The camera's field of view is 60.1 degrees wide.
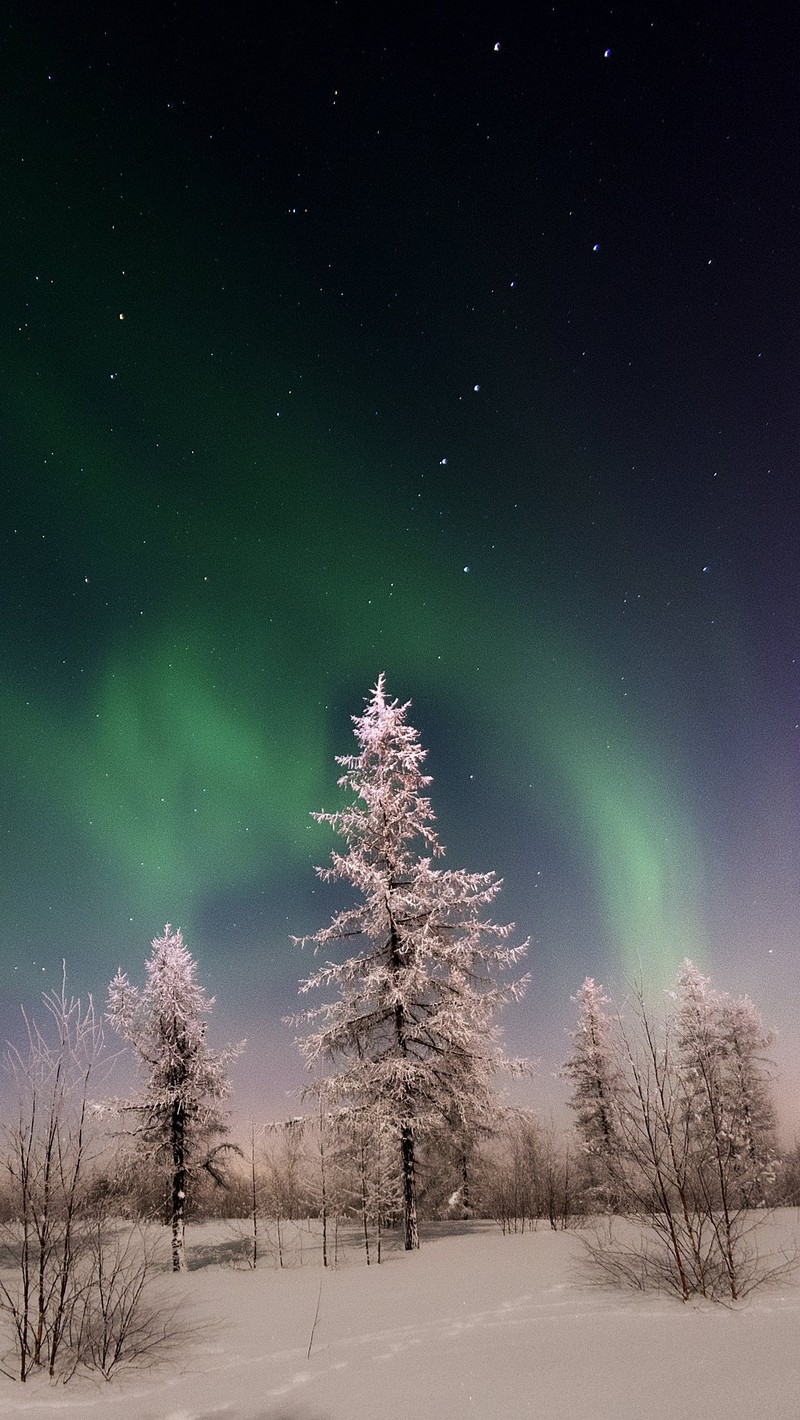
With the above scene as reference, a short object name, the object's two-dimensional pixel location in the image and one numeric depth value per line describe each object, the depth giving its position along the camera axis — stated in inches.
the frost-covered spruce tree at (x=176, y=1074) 704.4
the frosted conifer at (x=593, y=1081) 983.0
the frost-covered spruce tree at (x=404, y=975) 584.1
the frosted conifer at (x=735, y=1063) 990.4
